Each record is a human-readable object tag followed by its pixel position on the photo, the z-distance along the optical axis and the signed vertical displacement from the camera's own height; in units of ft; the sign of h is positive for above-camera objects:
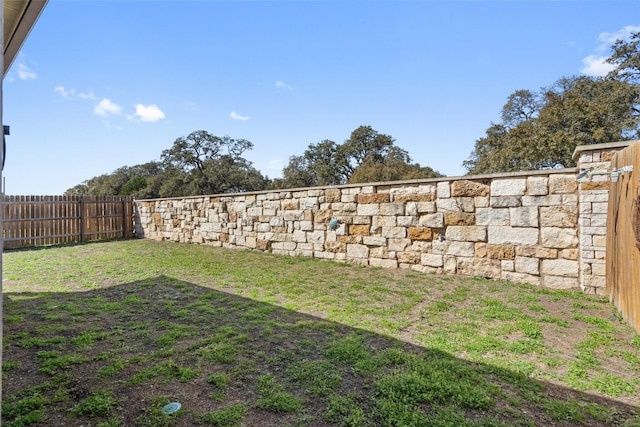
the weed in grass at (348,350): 8.16 -3.90
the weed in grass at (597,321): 9.87 -3.82
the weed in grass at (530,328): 9.49 -3.87
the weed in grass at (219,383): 6.63 -3.94
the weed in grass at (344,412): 5.77 -3.95
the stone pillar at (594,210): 12.66 -0.09
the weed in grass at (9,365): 7.56 -3.83
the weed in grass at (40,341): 8.95 -3.84
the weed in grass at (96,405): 6.00 -3.88
